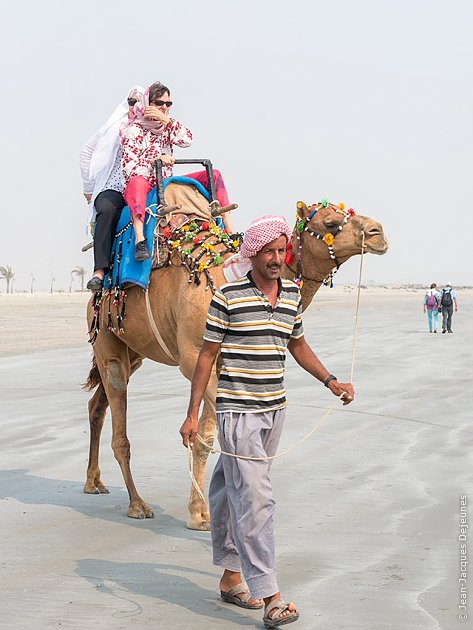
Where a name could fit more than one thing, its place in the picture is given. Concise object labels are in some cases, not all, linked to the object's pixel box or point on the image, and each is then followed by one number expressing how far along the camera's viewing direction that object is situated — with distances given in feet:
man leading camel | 19.42
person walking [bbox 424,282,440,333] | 117.91
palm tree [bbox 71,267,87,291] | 531.09
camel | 26.78
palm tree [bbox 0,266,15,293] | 499.51
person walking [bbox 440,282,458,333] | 114.83
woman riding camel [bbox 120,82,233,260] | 30.12
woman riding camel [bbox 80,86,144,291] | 30.83
